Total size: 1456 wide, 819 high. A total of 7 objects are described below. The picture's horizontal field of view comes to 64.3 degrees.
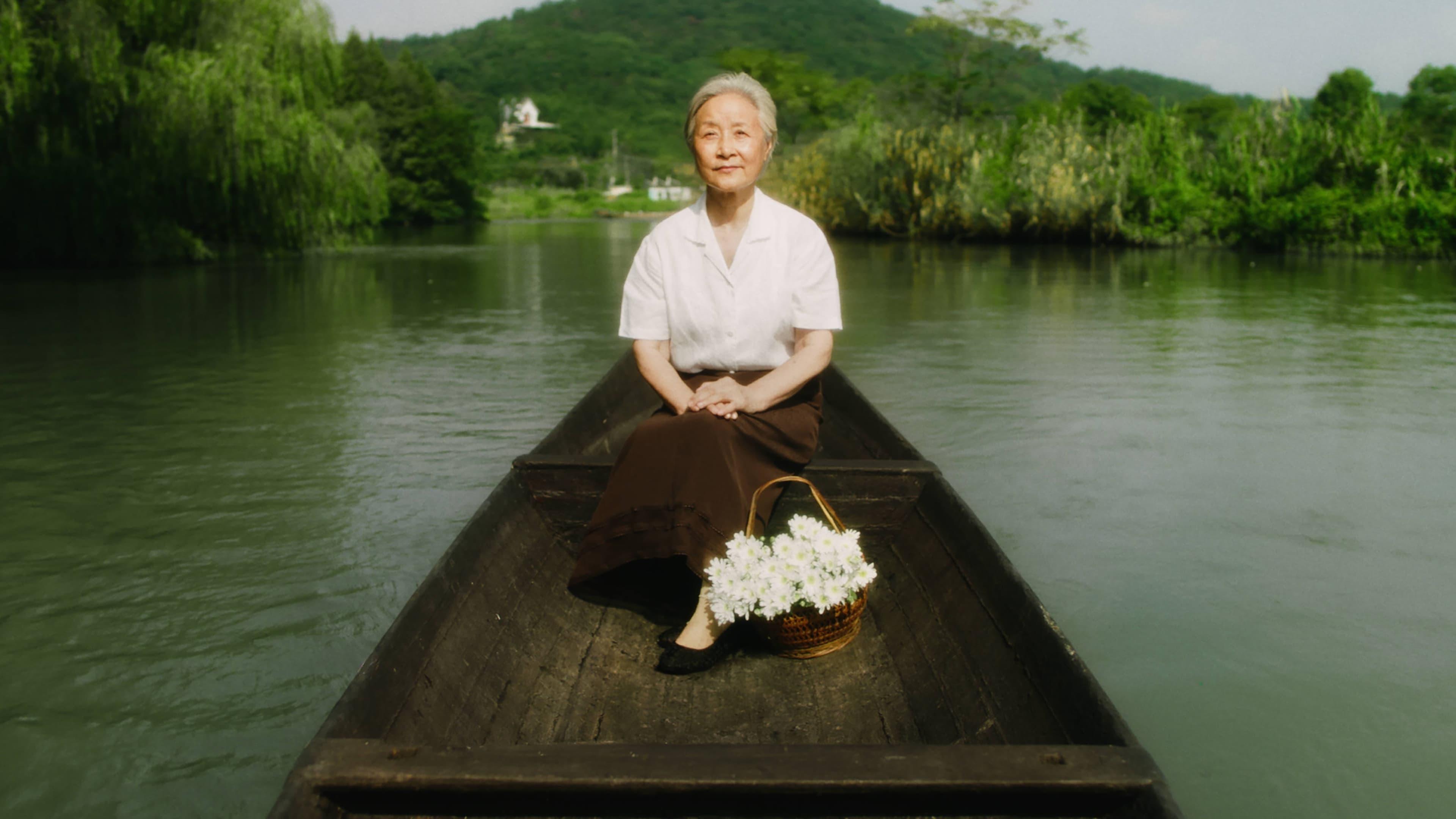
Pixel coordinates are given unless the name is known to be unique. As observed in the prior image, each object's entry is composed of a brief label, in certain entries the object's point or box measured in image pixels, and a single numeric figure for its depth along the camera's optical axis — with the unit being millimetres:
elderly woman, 2838
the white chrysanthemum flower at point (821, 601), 2695
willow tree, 14953
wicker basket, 2781
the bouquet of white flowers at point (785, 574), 2678
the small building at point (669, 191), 90625
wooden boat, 1694
